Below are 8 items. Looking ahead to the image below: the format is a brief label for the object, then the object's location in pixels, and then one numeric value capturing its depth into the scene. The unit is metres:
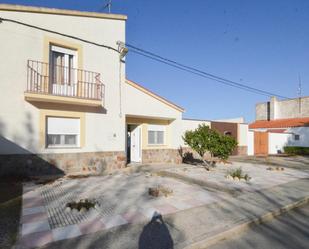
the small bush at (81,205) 5.57
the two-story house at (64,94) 9.07
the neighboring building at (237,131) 19.38
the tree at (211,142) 11.16
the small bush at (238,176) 9.81
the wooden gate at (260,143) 22.48
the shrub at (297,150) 24.09
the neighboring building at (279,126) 23.12
